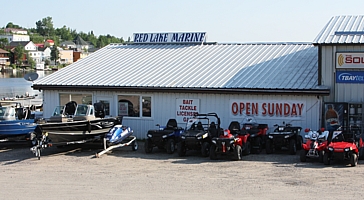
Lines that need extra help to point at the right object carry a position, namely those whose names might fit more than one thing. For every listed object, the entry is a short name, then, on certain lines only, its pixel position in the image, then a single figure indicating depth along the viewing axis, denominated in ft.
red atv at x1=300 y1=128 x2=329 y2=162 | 54.24
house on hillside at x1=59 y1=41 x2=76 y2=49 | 642.43
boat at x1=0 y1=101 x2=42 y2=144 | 69.92
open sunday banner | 67.82
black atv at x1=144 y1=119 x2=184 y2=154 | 63.52
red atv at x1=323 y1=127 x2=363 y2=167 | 52.06
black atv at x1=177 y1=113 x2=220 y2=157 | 60.44
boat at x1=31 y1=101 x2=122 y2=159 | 61.98
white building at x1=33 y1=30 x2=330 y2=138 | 68.44
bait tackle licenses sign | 72.90
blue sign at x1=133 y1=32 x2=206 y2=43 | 93.81
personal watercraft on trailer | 64.44
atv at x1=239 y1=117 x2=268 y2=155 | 60.90
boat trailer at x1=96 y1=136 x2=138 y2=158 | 62.38
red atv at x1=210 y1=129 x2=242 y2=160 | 57.57
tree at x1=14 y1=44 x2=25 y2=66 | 474.90
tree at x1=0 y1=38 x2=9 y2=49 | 522.47
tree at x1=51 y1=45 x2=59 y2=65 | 521.65
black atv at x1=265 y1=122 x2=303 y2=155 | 60.75
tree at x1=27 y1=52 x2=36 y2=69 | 472.65
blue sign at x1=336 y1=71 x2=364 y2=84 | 63.98
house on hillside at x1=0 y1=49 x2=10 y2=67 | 450.95
